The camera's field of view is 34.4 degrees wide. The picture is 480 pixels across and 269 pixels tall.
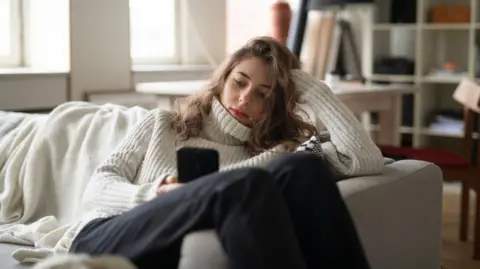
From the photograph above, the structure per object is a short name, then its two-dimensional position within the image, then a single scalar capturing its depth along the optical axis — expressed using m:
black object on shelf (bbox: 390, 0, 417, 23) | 4.68
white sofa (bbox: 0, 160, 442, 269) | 1.77
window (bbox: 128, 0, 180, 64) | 4.09
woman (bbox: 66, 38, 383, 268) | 1.38
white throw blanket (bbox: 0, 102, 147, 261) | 2.23
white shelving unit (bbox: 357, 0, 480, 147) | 4.65
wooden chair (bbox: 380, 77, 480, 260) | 3.25
